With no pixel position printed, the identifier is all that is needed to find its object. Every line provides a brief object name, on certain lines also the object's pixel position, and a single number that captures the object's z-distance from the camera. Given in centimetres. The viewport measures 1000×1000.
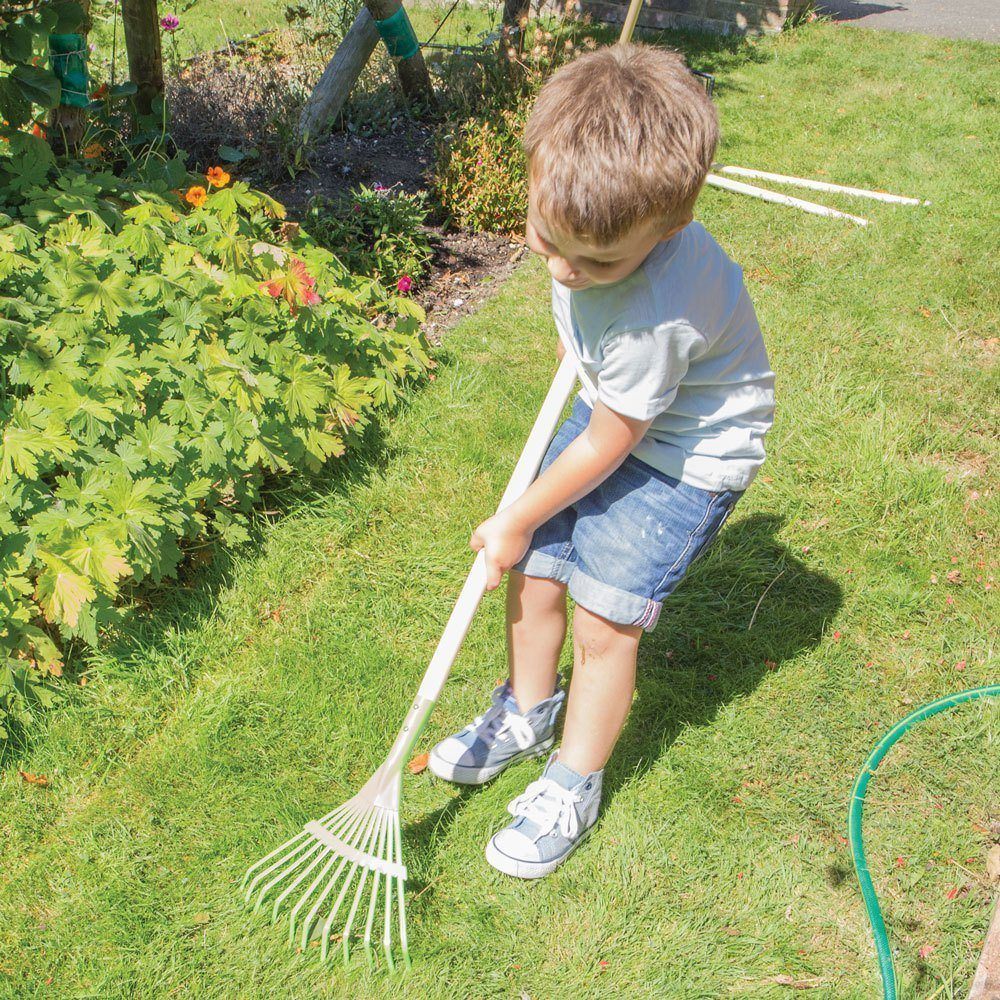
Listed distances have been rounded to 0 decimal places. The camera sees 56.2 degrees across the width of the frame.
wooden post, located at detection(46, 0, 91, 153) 340
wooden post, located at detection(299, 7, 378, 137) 457
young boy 131
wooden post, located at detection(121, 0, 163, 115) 369
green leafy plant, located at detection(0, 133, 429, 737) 224
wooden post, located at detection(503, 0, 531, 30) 535
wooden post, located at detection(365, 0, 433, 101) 497
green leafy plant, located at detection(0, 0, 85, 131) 299
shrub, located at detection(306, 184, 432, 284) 379
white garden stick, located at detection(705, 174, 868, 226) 450
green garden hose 170
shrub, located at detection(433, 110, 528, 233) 426
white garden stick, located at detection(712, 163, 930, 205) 462
